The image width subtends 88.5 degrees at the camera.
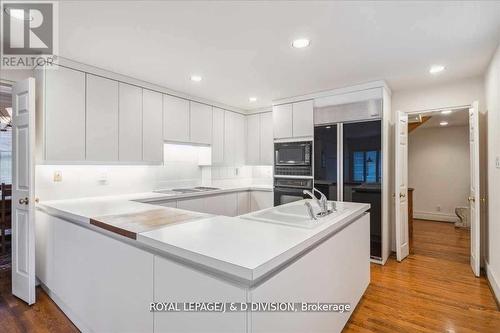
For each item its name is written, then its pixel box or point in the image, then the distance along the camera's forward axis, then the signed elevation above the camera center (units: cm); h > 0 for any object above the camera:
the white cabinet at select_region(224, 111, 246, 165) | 454 +53
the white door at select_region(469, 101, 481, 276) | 287 -25
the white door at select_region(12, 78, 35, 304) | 230 -21
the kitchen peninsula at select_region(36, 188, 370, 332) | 105 -52
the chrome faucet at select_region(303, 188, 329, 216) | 195 -31
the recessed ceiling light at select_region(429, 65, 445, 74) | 277 +108
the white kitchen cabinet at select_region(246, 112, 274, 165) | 461 +51
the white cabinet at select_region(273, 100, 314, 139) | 385 +73
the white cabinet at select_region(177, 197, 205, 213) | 331 -49
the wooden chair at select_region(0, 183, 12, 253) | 349 -61
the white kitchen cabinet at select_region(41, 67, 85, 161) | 246 +54
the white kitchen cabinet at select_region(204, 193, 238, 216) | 371 -56
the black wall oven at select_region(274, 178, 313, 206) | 386 -34
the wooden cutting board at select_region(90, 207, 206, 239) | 148 -35
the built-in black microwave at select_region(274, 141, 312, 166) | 383 +21
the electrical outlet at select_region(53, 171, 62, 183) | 274 -9
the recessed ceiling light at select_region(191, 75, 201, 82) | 305 +108
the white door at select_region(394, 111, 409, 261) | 341 -32
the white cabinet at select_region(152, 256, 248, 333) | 100 -57
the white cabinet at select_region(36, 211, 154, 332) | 138 -73
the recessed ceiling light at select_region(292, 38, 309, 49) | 217 +107
